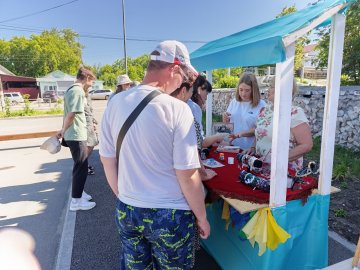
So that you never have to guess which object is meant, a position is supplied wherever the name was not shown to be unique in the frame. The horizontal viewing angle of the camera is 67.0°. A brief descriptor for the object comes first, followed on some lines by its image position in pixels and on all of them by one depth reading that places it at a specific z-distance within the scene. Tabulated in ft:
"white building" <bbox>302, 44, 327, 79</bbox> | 105.14
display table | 5.95
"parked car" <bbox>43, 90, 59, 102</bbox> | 105.00
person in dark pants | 11.03
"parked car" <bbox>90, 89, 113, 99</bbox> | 100.68
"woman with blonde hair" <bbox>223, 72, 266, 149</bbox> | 10.08
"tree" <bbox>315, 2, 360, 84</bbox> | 24.27
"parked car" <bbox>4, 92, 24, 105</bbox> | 91.57
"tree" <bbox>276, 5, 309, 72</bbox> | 41.08
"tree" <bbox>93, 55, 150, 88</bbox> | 179.63
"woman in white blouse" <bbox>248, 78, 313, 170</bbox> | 6.64
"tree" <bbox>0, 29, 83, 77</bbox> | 154.92
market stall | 5.20
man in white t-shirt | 4.02
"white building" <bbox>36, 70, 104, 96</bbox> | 126.82
